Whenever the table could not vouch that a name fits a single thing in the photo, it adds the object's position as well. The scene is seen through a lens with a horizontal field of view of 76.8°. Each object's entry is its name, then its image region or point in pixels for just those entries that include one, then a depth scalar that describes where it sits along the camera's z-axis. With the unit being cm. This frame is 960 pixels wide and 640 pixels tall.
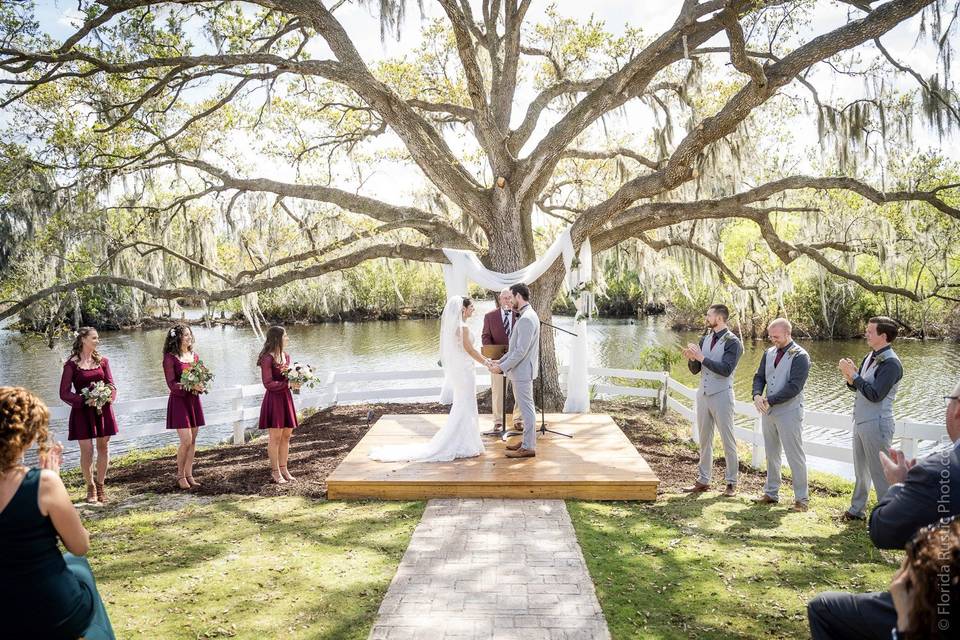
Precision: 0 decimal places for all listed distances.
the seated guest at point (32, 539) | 236
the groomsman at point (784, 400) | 572
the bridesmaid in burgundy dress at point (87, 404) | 616
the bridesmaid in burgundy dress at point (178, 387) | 655
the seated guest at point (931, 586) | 186
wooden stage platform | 639
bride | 722
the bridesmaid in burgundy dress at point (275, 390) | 673
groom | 705
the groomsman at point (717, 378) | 630
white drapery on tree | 970
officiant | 818
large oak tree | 787
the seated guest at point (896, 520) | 254
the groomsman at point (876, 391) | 515
